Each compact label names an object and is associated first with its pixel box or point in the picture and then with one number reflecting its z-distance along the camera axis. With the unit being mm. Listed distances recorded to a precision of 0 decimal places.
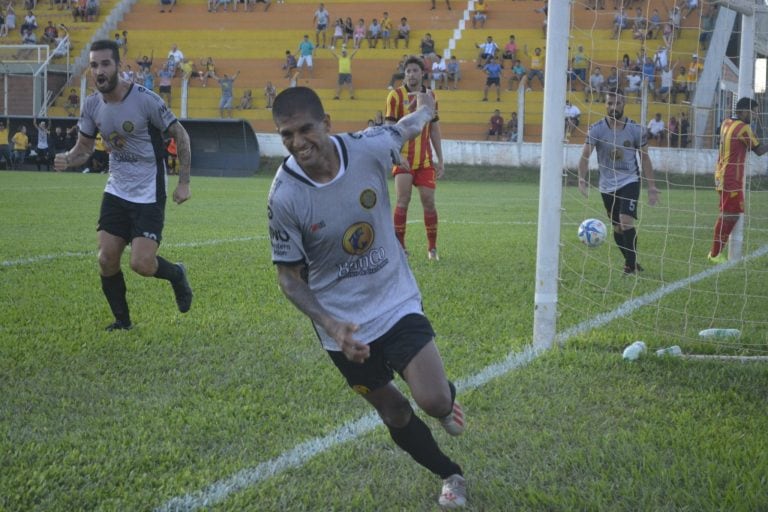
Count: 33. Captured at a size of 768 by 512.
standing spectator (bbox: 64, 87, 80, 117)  33688
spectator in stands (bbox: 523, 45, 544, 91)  31969
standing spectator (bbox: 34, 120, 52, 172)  30203
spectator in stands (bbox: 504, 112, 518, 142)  29969
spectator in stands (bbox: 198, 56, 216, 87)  35906
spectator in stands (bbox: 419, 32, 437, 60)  34316
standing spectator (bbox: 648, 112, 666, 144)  20705
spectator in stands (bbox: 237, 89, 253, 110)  34156
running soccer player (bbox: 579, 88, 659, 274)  9305
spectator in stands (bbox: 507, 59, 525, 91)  32250
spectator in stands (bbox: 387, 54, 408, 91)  32550
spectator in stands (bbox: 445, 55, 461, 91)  33750
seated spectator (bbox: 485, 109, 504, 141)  30438
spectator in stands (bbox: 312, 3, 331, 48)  37406
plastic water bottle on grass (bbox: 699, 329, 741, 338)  6238
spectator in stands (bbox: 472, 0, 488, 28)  36500
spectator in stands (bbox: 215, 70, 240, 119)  33991
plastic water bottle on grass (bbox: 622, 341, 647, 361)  5539
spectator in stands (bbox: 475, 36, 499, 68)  34000
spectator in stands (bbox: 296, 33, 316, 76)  35594
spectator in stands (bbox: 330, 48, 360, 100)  34281
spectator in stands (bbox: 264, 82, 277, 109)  33875
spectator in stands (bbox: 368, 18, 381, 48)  36406
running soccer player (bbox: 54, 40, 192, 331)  6496
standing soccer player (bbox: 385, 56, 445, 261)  10023
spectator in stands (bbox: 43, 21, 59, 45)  38375
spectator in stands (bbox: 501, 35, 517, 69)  33500
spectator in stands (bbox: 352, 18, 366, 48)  36500
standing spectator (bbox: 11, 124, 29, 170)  30547
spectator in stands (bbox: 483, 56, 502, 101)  32250
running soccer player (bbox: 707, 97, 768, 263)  10359
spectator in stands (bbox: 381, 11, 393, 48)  36250
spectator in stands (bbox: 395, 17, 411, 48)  36219
